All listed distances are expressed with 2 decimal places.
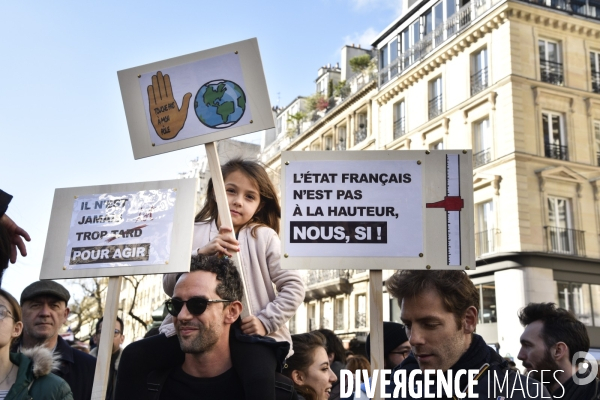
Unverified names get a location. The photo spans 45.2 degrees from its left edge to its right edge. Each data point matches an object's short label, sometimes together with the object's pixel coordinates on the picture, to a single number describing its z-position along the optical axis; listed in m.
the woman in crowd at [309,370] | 4.75
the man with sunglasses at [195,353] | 3.25
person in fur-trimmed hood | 3.50
